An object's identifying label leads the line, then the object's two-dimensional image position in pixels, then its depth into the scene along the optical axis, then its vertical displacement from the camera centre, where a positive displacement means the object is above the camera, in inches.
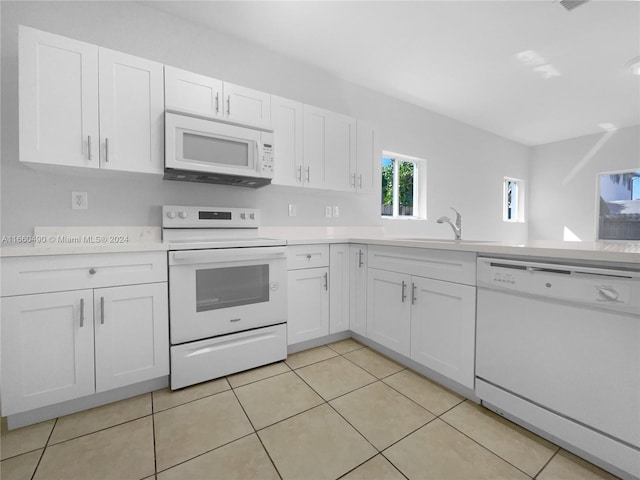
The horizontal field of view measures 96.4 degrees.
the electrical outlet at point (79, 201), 76.6 +8.6
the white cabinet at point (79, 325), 54.7 -19.5
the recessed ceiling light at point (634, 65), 110.2 +67.2
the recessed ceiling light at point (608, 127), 180.9 +70.4
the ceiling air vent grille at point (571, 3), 81.7 +67.1
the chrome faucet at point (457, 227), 87.4 +2.4
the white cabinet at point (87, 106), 62.7 +30.3
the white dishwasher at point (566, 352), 43.2 -20.6
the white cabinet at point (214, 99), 78.7 +40.4
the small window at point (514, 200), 221.6 +27.9
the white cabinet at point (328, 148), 103.7 +32.4
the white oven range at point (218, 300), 69.5 -17.7
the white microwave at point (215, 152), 75.5 +23.3
